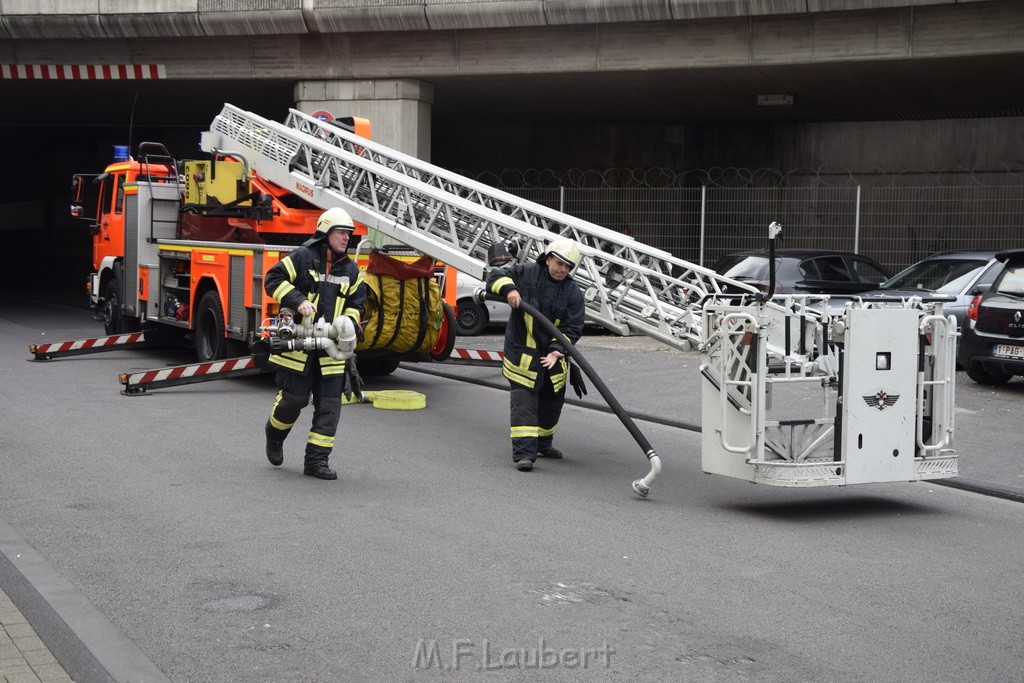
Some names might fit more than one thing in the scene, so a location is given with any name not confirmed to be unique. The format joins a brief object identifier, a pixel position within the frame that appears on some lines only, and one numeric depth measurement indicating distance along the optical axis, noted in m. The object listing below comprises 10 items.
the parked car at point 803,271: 15.91
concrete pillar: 21.00
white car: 18.33
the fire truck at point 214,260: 11.66
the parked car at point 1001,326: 12.30
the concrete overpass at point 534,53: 17.92
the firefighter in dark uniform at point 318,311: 7.88
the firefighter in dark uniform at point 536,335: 8.48
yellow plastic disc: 11.28
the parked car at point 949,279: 14.38
